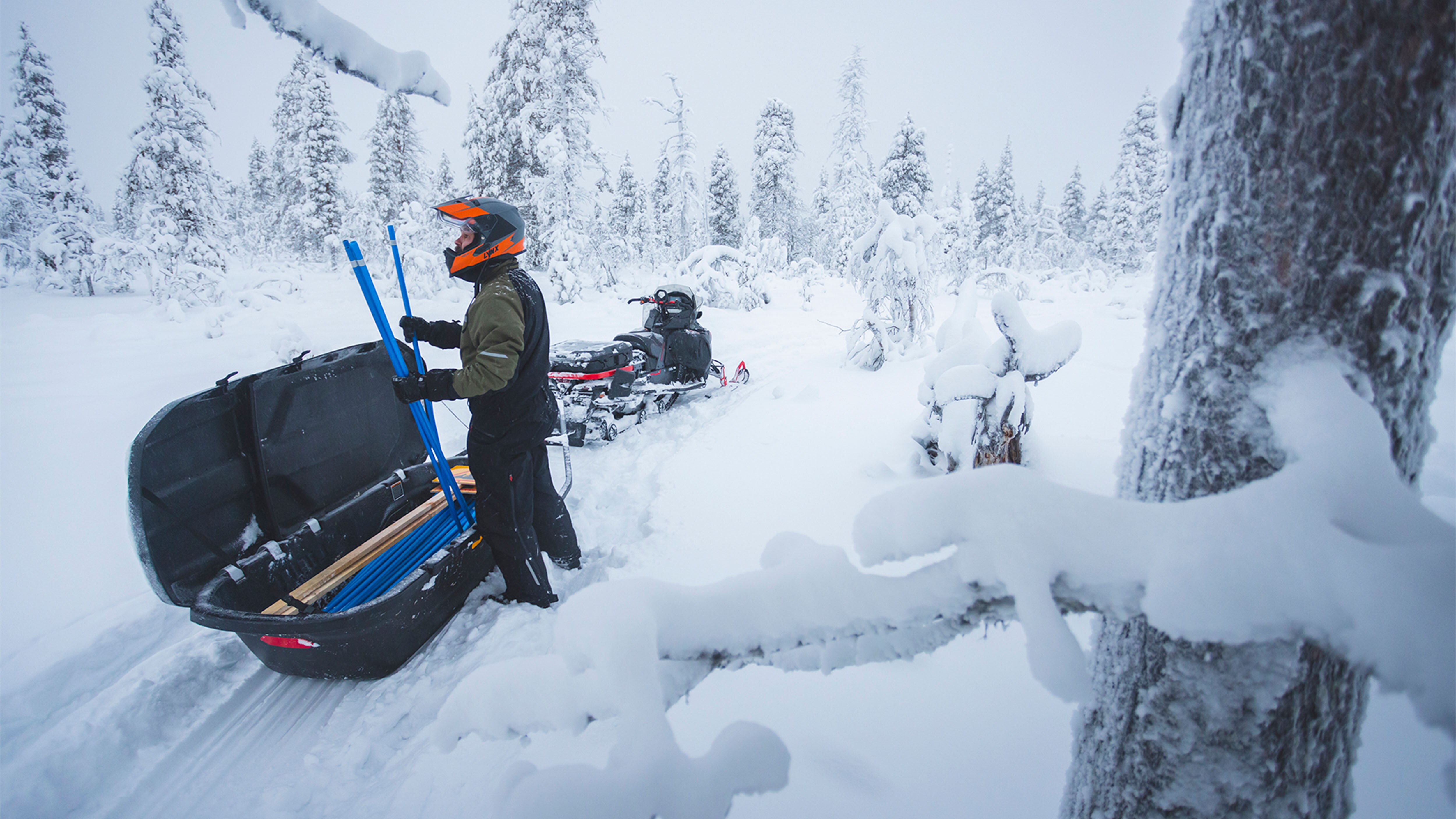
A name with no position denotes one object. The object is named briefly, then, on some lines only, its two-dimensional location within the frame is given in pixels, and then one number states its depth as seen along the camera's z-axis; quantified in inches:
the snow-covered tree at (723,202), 1190.9
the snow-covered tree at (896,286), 365.1
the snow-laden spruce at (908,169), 863.1
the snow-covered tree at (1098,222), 1228.5
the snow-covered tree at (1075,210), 1430.9
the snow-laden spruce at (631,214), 1369.3
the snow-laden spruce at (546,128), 581.6
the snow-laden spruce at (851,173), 928.3
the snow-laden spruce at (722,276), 622.2
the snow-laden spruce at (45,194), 717.3
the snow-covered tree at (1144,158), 1015.0
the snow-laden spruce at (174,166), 647.8
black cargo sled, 100.7
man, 114.8
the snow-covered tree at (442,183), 1213.7
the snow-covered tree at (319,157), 860.6
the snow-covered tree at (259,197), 1422.2
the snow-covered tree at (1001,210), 1249.4
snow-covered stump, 142.6
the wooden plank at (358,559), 118.0
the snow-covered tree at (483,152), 629.6
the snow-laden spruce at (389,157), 916.6
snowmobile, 235.3
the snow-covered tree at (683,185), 994.7
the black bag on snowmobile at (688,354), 301.6
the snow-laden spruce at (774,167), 1156.5
